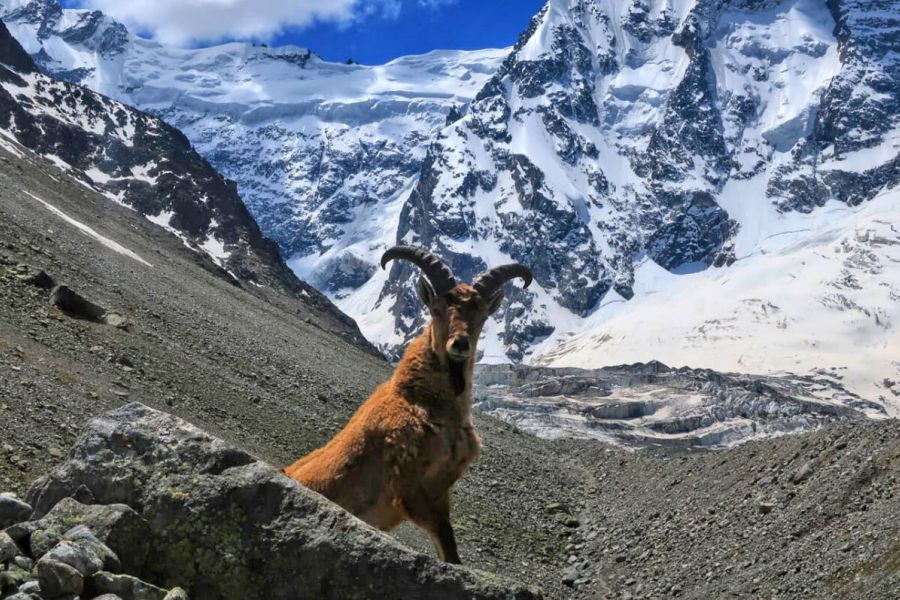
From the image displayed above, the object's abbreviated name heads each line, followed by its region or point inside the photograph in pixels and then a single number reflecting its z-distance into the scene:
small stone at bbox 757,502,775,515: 23.74
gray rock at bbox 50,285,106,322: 37.47
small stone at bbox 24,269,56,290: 37.91
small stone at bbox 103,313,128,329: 39.53
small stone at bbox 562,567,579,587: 26.30
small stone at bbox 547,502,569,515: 35.78
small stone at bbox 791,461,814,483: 24.17
